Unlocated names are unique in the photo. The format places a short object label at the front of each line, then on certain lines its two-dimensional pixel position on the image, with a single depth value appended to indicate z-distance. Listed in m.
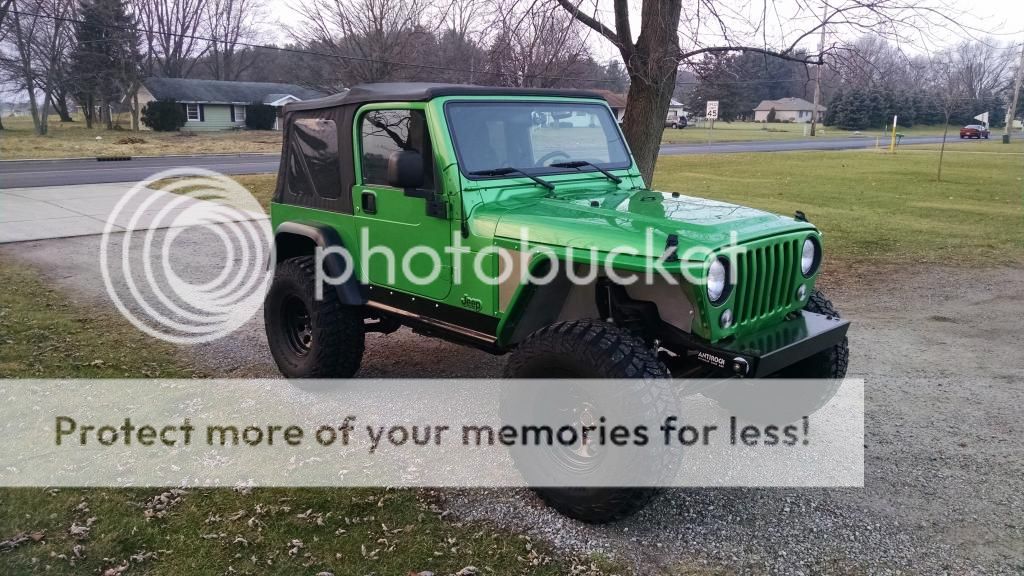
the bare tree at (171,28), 54.06
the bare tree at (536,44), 9.00
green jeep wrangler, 3.53
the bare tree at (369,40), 29.30
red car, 49.50
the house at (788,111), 86.18
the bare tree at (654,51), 8.32
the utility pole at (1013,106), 44.09
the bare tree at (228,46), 56.50
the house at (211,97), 47.97
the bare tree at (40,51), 40.09
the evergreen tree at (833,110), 63.53
